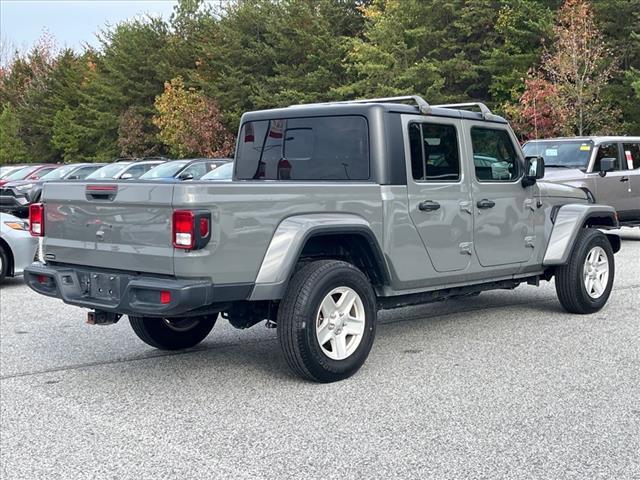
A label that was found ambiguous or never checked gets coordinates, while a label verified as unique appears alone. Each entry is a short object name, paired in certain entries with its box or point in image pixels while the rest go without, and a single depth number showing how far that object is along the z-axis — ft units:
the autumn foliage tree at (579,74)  95.35
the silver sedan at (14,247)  34.42
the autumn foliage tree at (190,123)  153.99
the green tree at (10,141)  208.74
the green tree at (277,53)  139.54
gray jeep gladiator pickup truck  16.92
